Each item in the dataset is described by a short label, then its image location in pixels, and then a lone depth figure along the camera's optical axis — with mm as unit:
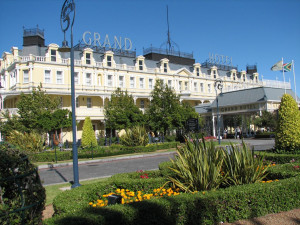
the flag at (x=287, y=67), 30984
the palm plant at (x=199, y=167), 6320
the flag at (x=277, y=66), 31298
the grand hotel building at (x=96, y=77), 33500
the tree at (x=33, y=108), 25953
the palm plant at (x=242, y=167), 6703
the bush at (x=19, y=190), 3557
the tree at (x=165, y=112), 30484
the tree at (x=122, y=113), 30217
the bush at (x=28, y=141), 20359
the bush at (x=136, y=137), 25406
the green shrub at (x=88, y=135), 26469
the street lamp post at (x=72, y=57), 9541
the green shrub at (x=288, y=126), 11648
